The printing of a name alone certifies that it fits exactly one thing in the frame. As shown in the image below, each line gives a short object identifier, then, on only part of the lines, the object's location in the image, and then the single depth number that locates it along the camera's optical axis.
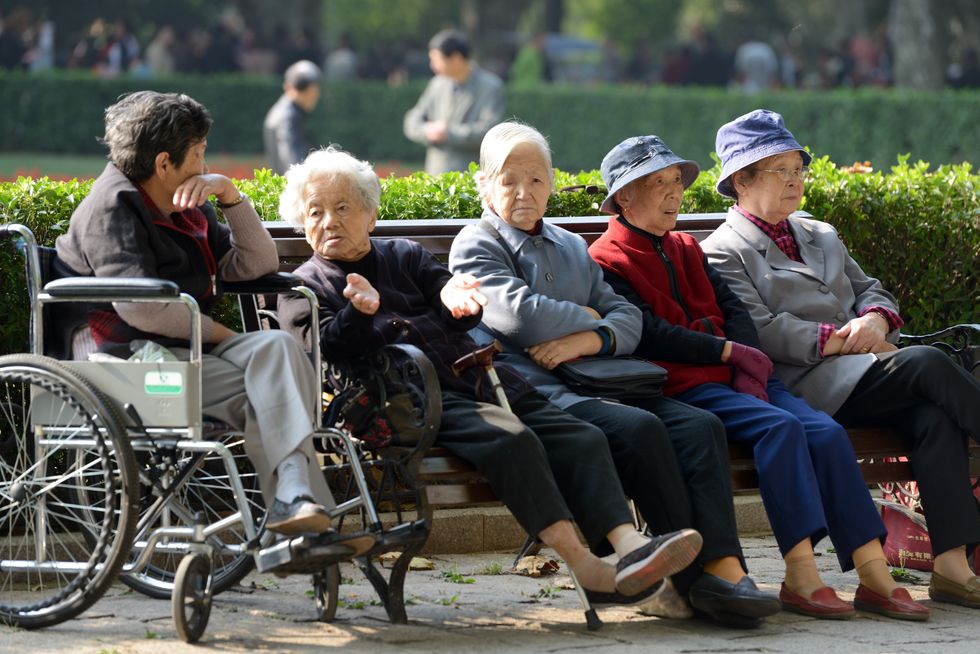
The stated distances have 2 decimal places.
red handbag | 11.95
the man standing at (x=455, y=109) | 26.37
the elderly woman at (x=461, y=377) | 9.56
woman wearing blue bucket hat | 10.39
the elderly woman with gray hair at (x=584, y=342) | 10.02
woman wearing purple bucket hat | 10.95
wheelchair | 9.04
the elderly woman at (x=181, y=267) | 9.32
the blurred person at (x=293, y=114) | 29.64
